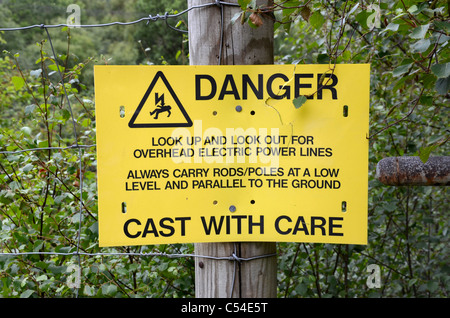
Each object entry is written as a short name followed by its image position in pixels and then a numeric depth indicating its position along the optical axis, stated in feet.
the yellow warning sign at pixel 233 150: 4.14
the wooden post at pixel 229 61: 4.12
